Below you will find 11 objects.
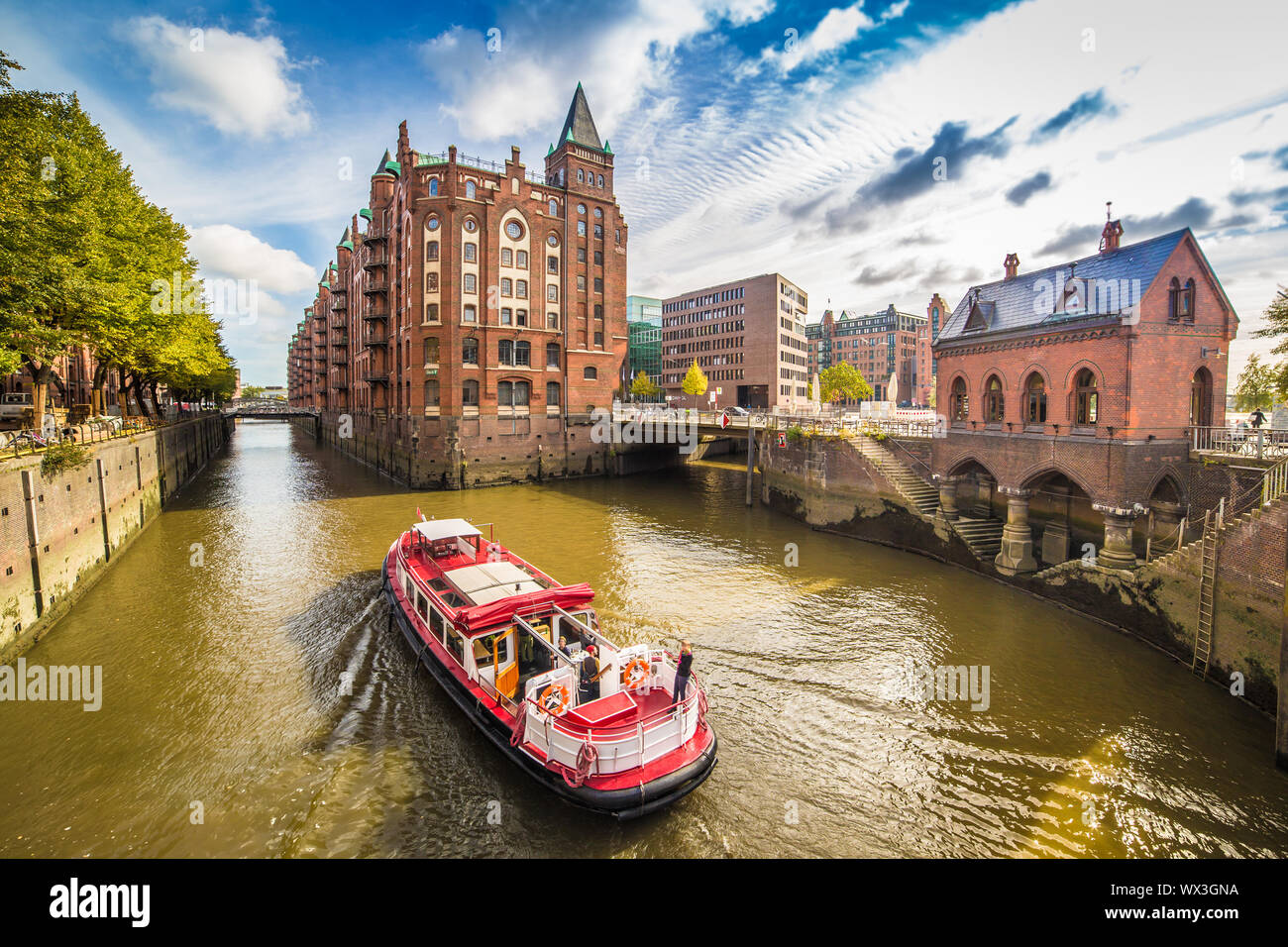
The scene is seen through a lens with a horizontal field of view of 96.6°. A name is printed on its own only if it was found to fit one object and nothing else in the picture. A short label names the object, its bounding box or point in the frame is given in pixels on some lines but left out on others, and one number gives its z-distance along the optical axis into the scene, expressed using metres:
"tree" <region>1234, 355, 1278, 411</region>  29.89
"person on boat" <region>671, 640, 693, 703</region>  11.27
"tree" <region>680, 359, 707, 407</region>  89.69
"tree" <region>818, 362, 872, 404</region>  94.56
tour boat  10.38
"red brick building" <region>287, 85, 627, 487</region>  47.16
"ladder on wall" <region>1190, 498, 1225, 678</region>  15.51
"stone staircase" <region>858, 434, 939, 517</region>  28.42
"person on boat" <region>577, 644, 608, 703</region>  12.03
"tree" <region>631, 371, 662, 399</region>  106.19
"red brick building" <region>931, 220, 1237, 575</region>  20.42
